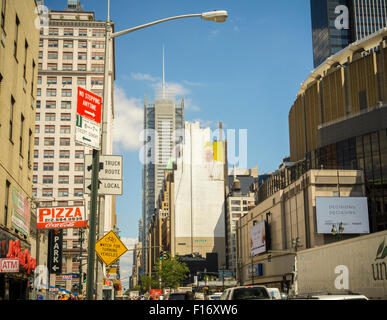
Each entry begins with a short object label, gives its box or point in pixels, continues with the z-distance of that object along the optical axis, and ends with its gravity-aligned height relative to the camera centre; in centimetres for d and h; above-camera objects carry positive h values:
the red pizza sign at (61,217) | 3447 +316
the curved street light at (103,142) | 1194 +387
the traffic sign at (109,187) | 1537 +228
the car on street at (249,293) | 1880 -111
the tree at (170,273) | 12850 -249
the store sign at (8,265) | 2282 +0
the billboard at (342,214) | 7500 +675
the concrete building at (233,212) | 19225 +1912
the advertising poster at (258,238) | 9712 +460
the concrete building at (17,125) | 2486 +761
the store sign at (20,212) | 2777 +301
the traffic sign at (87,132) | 1209 +312
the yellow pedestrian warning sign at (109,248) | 1484 +45
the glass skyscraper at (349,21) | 16388 +7593
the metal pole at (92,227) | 1183 +86
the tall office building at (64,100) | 10438 +3386
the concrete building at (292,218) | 7744 +726
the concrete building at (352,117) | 8075 +2434
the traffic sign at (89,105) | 1227 +382
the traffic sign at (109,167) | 1562 +291
